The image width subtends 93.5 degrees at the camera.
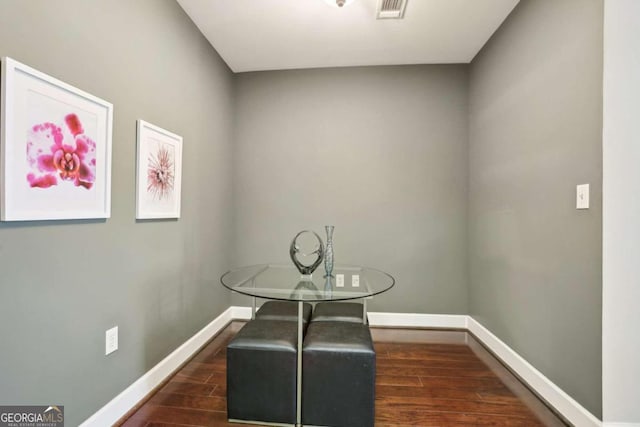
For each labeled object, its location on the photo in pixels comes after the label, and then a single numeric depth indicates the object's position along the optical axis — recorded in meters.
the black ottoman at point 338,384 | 1.53
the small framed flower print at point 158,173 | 1.76
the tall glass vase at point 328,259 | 2.07
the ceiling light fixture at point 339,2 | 1.98
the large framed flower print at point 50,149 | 1.08
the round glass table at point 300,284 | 1.58
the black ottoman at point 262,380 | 1.56
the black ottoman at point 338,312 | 2.03
